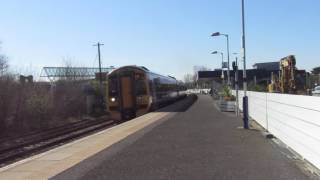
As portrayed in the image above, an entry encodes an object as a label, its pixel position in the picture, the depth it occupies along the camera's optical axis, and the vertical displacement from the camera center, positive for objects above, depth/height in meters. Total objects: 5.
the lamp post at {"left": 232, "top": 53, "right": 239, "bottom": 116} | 18.30 +0.99
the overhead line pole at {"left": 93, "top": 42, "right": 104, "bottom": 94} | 36.32 +1.07
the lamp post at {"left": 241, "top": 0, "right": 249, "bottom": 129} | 12.95 +0.17
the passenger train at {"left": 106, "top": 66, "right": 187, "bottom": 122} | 22.89 -0.13
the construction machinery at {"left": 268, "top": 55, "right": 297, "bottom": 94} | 22.22 +0.67
